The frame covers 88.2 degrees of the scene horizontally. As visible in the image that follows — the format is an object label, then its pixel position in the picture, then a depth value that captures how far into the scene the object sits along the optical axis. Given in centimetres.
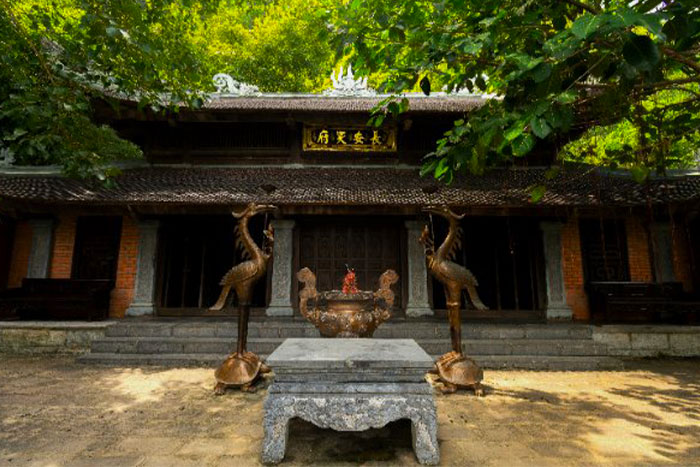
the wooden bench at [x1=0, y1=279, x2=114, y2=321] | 688
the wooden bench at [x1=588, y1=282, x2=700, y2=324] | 671
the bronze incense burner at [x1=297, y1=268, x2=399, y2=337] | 420
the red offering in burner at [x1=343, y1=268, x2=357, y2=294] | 464
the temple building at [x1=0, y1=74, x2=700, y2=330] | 685
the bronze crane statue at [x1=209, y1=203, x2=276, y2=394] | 408
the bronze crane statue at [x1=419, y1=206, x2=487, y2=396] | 409
